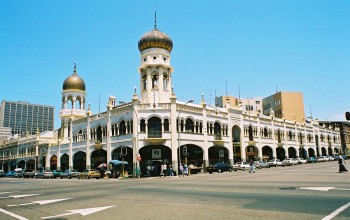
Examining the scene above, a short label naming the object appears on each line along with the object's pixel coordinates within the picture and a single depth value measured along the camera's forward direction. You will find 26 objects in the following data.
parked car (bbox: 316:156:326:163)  69.25
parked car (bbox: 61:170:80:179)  45.68
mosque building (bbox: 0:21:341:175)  42.56
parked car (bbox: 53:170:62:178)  49.56
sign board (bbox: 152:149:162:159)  42.91
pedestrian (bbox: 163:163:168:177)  40.16
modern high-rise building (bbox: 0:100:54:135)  183.00
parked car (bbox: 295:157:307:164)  61.51
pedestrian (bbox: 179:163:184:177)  38.55
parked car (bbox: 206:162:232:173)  43.31
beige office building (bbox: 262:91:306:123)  93.00
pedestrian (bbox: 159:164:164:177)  40.28
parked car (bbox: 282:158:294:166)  56.41
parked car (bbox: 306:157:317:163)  66.53
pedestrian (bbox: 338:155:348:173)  28.11
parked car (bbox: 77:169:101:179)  42.16
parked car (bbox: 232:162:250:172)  47.88
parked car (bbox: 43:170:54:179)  49.71
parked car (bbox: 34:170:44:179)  50.76
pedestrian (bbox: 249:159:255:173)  37.52
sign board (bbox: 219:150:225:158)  51.16
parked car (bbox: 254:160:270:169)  51.19
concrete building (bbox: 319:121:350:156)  107.56
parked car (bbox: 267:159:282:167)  55.44
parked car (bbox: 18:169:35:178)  54.55
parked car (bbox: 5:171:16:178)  61.69
